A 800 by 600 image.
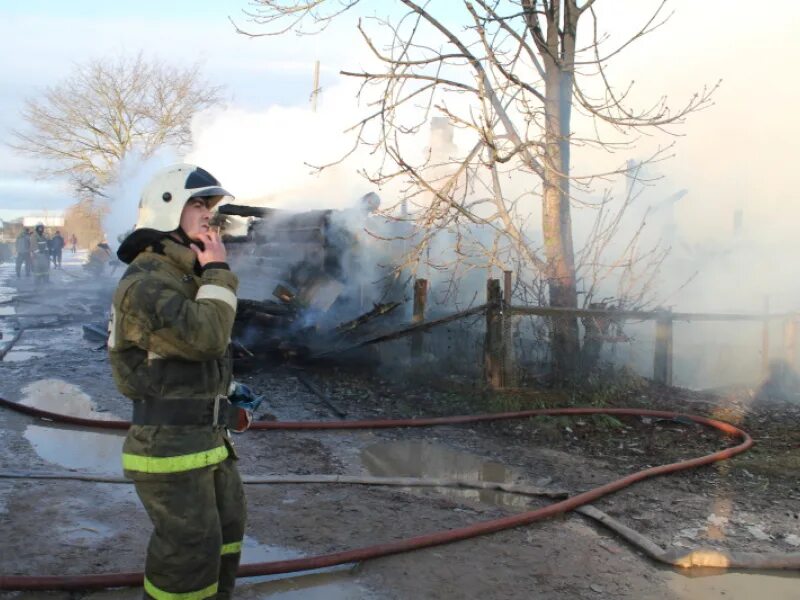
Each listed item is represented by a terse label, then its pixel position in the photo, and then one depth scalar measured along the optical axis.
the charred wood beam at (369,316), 8.13
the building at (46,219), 89.04
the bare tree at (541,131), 7.16
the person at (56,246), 29.31
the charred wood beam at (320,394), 6.82
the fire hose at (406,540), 2.96
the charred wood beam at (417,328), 6.90
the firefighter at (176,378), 2.28
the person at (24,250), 24.95
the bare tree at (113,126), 29.25
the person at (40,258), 22.08
